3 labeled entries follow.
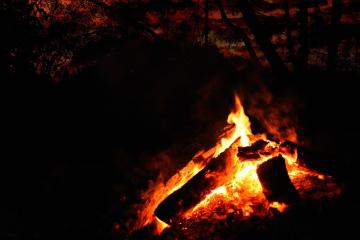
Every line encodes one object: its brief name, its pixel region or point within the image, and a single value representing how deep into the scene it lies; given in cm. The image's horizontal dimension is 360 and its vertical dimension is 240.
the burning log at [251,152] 505
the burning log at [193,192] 463
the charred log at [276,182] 479
